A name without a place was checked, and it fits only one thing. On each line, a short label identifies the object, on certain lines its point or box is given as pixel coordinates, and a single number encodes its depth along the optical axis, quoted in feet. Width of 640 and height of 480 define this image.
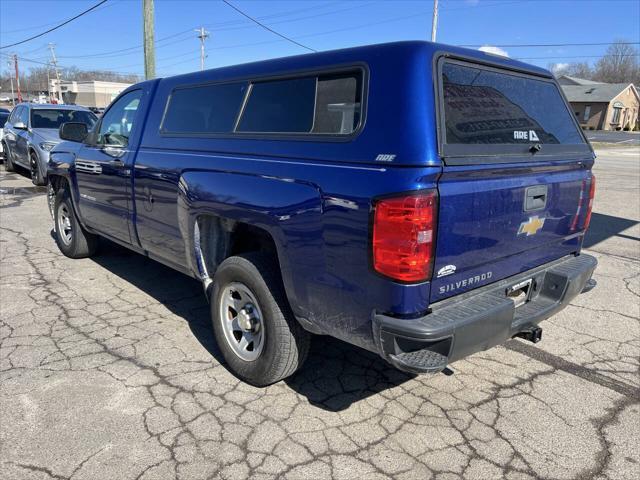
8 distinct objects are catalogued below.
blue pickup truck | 7.68
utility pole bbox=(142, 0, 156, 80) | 40.68
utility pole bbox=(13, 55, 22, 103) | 238.21
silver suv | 35.64
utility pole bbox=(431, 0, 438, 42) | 90.88
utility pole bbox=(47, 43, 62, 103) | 259.21
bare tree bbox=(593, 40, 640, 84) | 311.47
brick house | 213.99
